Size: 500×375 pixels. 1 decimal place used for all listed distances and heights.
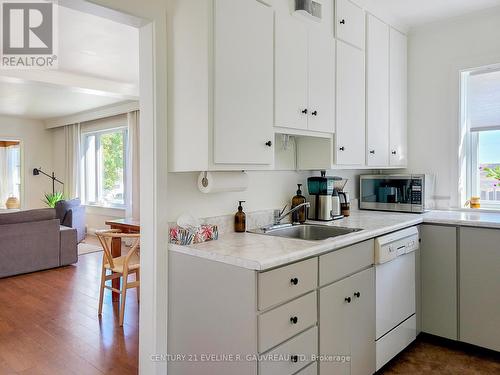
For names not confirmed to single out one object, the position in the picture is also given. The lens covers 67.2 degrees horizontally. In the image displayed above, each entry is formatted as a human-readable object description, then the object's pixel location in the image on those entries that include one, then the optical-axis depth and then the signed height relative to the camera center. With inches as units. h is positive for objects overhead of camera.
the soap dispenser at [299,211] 106.5 -8.8
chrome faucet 100.8 -9.1
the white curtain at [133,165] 246.7 +10.6
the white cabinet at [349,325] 76.2 -31.6
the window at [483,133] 125.7 +15.9
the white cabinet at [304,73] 85.4 +26.4
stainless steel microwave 121.6 -4.3
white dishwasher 92.3 -29.6
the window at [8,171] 345.7 +9.4
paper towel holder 80.0 +0.1
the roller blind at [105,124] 264.5 +43.0
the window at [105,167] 276.7 +11.0
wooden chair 125.0 -29.3
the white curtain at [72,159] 311.6 +18.4
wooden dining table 141.8 -18.9
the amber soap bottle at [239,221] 91.2 -9.9
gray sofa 177.2 -30.4
